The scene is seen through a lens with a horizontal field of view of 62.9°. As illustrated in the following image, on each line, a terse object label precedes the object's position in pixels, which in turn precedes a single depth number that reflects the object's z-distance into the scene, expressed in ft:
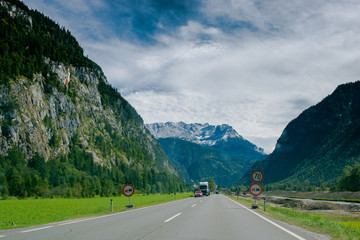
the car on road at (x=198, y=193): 236.26
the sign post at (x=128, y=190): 82.71
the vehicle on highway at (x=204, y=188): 288.92
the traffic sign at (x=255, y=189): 75.24
